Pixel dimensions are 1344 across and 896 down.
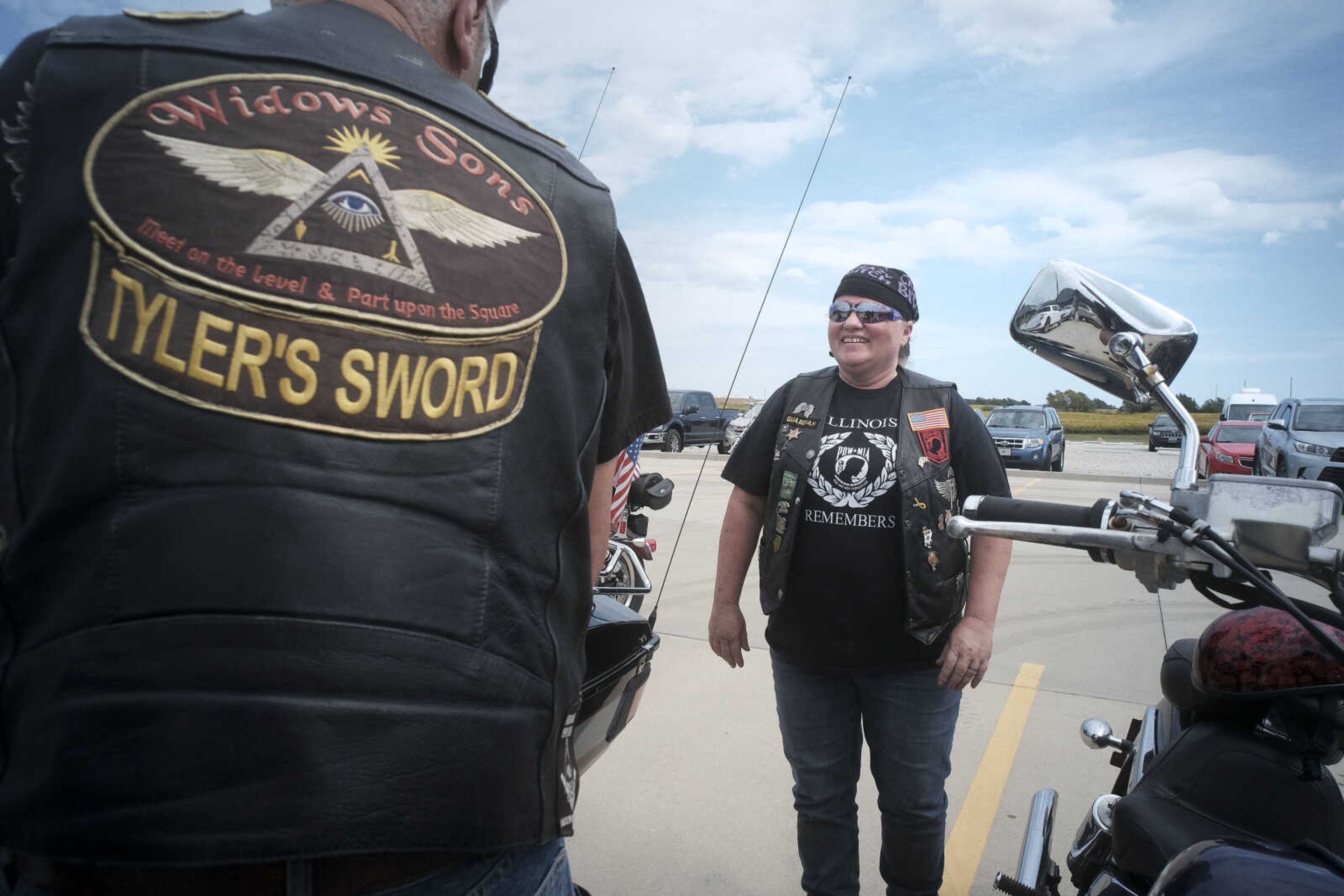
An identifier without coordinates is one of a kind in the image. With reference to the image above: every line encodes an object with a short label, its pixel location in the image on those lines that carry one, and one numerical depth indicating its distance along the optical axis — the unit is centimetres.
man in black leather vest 85
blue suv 1972
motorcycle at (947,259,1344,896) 120
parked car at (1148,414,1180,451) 3406
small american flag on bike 471
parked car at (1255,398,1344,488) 1364
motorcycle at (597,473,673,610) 480
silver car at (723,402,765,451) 2258
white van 2484
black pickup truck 2355
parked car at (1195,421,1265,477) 1588
